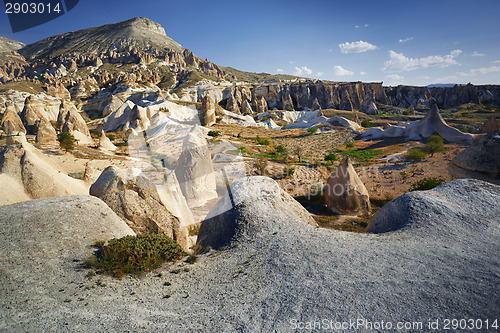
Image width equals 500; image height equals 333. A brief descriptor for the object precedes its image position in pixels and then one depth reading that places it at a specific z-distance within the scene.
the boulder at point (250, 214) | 8.50
